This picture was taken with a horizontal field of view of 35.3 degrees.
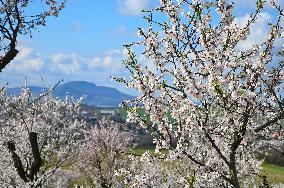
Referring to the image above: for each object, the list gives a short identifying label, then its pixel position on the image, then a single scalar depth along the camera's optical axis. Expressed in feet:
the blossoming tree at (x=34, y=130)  59.16
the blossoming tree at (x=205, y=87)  21.43
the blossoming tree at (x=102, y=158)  131.23
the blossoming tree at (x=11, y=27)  41.75
